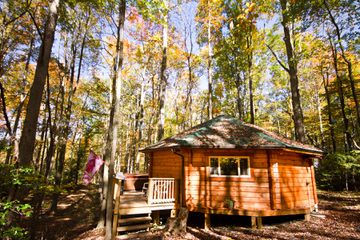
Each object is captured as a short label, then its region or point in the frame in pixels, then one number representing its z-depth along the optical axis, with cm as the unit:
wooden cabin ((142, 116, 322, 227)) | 766
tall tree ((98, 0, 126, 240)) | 693
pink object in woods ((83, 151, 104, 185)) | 870
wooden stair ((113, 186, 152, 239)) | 698
